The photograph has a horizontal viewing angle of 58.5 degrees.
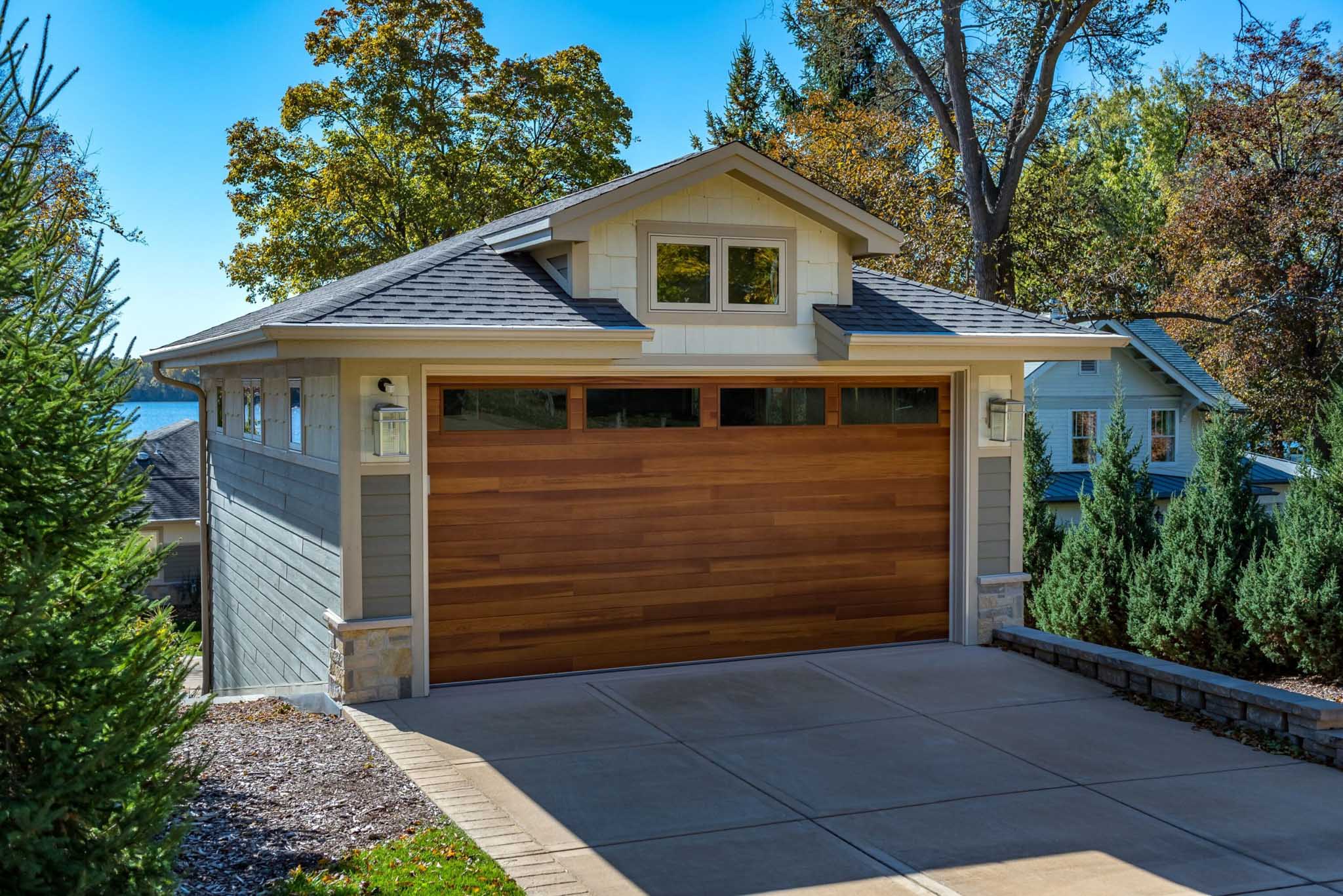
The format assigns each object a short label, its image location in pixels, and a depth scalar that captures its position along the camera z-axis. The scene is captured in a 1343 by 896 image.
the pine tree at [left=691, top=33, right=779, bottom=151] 40.75
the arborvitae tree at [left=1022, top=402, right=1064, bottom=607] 14.40
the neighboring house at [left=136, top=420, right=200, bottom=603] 26.03
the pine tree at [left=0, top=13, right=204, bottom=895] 4.05
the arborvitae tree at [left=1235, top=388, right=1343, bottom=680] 9.61
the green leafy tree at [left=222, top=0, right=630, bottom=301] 26.70
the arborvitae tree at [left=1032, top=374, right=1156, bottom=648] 11.86
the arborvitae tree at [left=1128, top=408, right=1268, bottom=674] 10.57
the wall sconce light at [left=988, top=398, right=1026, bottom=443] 10.58
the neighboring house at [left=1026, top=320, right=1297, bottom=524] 25.83
